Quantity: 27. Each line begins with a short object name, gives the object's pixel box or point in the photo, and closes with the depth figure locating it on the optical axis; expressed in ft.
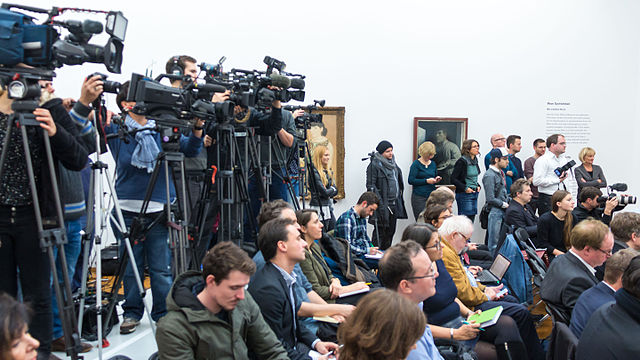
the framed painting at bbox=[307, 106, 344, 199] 22.70
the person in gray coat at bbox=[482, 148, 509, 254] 21.25
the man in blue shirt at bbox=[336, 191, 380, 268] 14.61
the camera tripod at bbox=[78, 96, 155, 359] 8.75
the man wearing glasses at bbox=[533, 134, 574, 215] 23.02
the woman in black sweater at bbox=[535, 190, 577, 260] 15.26
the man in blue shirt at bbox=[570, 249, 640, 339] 8.36
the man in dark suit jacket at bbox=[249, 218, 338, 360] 7.90
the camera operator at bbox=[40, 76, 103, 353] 7.95
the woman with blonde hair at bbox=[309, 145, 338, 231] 16.60
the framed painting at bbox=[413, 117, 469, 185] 24.27
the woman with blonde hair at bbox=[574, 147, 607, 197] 22.90
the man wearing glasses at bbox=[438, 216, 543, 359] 10.69
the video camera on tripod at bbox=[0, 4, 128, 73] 6.64
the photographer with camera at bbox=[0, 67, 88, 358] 6.99
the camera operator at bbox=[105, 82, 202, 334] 10.32
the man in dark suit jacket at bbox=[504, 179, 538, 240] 17.24
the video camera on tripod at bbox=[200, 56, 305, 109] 10.89
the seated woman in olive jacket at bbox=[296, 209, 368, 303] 10.12
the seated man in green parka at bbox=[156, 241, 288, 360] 6.20
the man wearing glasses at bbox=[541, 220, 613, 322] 9.70
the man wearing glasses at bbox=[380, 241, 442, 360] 7.63
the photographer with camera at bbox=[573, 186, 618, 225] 16.44
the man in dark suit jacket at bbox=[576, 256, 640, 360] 6.81
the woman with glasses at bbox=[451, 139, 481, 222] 22.90
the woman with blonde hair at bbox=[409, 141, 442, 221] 23.17
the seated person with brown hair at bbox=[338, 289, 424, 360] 4.67
